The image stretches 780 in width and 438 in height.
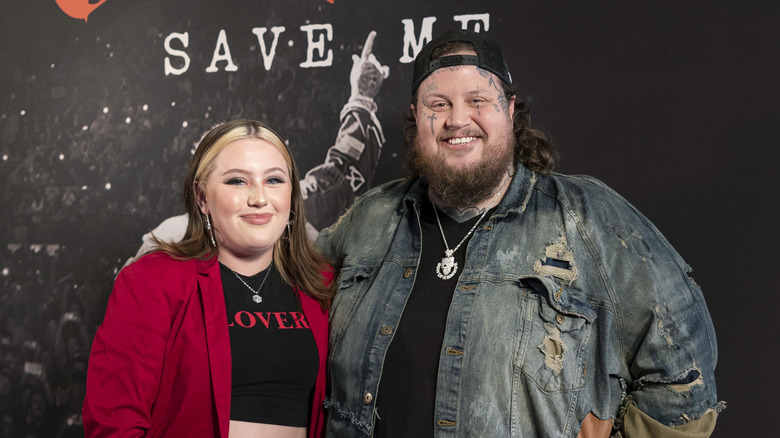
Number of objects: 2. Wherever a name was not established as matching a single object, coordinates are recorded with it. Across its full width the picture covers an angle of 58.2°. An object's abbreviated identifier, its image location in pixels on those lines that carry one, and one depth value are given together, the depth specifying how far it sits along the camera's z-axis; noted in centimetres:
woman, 185
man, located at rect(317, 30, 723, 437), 183
